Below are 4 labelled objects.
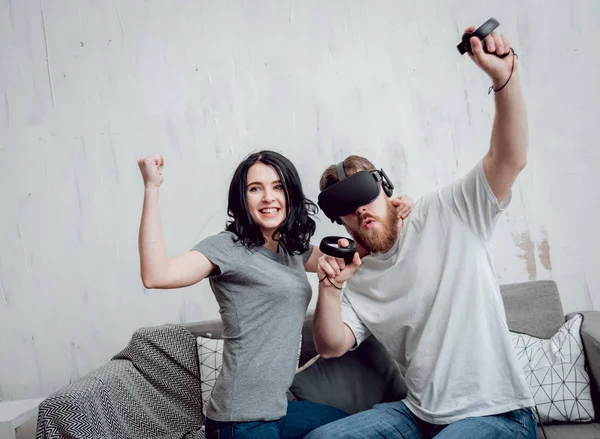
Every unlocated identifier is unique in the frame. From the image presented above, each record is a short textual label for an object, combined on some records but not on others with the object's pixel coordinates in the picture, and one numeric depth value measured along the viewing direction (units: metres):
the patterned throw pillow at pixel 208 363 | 2.08
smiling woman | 1.31
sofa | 1.75
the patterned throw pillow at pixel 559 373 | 1.83
